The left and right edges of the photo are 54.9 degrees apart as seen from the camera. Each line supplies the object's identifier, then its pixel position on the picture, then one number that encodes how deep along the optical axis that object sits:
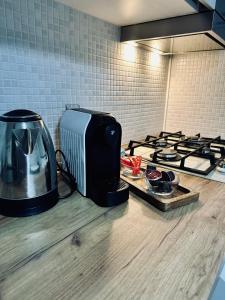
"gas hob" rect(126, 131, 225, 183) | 0.87
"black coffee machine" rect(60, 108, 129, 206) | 0.60
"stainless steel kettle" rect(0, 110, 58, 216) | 0.53
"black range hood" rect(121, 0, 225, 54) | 0.75
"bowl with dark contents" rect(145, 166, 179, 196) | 0.65
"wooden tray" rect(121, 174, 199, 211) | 0.59
